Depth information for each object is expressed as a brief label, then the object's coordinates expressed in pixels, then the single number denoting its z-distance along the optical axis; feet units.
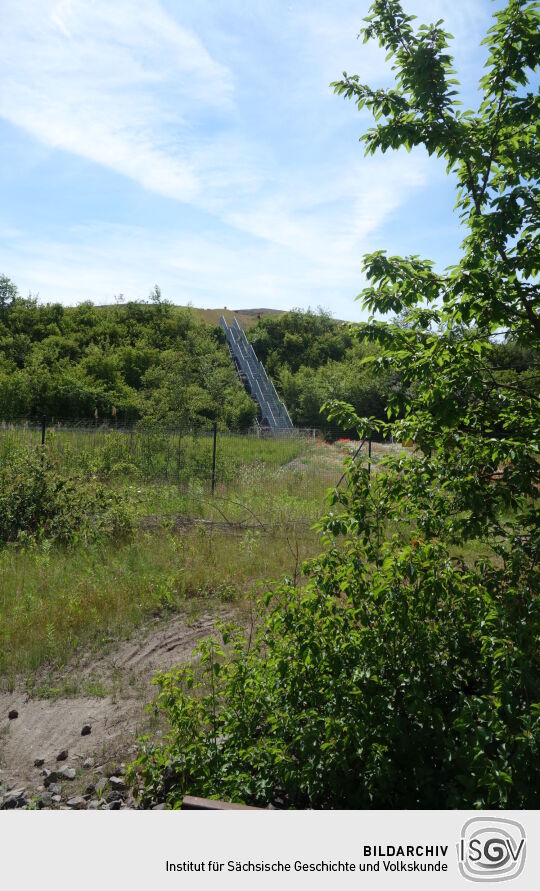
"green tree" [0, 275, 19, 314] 121.29
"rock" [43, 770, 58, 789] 12.58
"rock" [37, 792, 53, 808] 11.80
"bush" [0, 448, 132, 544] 30.35
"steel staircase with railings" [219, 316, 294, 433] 113.09
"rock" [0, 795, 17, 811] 11.64
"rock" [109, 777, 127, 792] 12.12
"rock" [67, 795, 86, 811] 11.62
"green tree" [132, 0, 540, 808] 9.13
